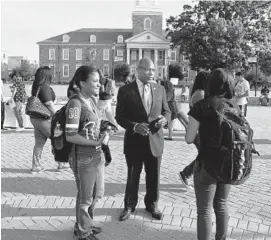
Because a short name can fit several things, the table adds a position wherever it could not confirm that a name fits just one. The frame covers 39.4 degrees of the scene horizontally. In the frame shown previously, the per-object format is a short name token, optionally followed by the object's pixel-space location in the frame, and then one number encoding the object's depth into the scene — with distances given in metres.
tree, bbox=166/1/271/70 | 44.75
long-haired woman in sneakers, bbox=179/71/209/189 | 4.93
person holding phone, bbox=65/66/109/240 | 3.46
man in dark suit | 4.30
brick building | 84.12
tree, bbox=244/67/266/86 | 54.93
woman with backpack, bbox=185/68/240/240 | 3.14
